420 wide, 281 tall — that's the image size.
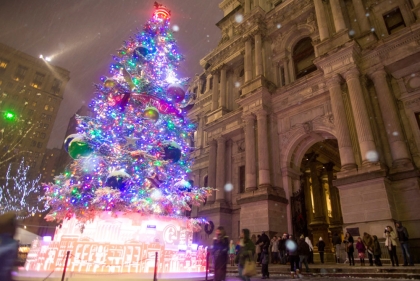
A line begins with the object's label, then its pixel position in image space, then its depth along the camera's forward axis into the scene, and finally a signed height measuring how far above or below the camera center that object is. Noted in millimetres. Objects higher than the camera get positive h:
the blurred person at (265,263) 9039 -447
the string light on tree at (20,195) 30803 +5494
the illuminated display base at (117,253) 7180 -264
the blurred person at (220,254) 6297 -134
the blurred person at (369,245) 10039 +353
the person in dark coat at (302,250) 9195 +55
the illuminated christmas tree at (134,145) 8969 +3595
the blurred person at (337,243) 12898 +489
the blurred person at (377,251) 9766 +145
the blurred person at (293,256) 9026 -157
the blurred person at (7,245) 3375 -79
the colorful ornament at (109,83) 10477 +6146
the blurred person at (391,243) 9383 +431
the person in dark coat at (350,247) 10688 +263
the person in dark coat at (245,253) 5977 -82
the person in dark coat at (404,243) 9031 +434
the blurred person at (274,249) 13558 +47
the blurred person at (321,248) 14084 +233
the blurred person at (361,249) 10305 +193
